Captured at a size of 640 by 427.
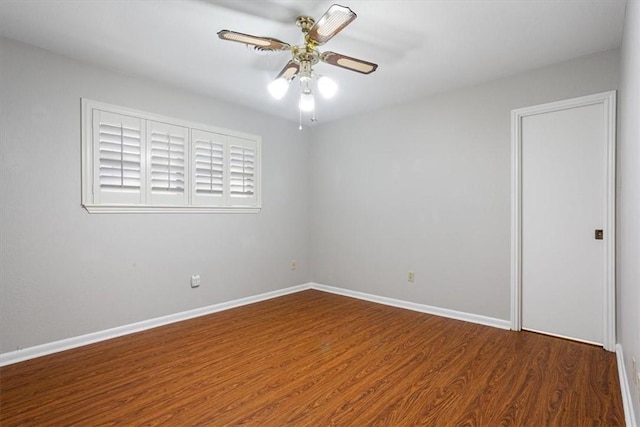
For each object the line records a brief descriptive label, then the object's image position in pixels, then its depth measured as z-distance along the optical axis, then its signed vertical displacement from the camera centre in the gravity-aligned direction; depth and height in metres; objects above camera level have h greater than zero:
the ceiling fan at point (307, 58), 1.99 +1.12
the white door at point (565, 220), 2.77 -0.05
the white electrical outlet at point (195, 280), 3.67 -0.77
